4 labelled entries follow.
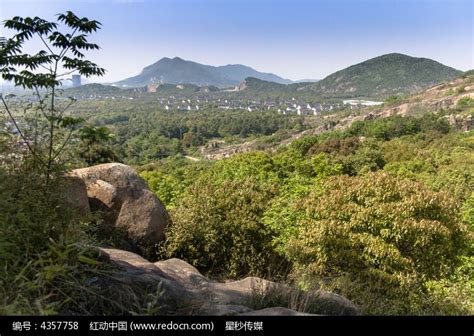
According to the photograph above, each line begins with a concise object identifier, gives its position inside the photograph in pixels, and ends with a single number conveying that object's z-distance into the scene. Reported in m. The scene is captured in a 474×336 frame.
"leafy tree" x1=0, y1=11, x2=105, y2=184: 4.69
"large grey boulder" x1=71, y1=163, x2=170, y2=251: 9.22
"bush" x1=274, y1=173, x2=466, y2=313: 7.36
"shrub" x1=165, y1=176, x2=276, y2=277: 9.46
